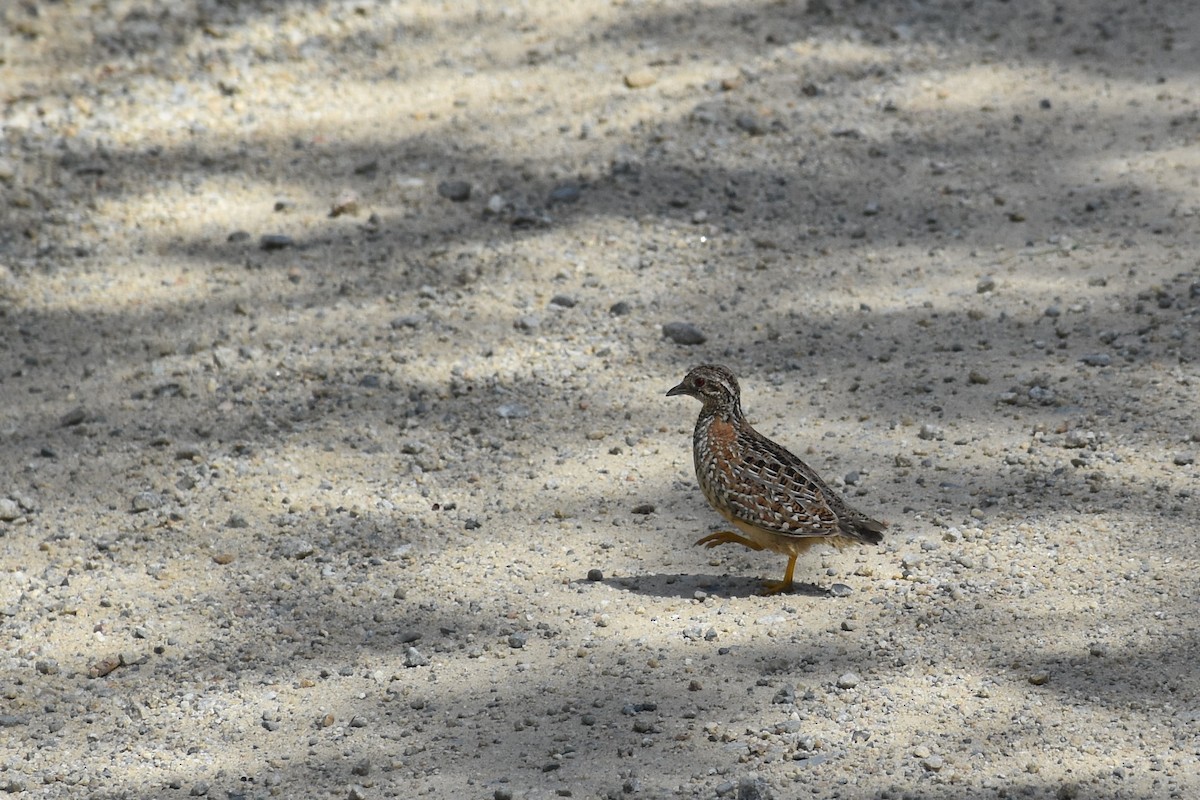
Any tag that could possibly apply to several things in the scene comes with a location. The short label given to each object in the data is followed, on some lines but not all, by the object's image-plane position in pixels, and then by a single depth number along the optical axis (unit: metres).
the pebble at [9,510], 12.59
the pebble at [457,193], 16.83
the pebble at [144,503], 12.67
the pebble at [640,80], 18.56
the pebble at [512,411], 13.76
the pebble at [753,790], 8.86
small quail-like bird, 10.73
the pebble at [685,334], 14.62
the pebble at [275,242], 16.25
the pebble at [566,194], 16.73
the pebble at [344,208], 16.72
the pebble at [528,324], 14.91
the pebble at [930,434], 12.82
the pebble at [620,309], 15.15
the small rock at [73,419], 13.89
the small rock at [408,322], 14.98
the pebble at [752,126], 17.75
